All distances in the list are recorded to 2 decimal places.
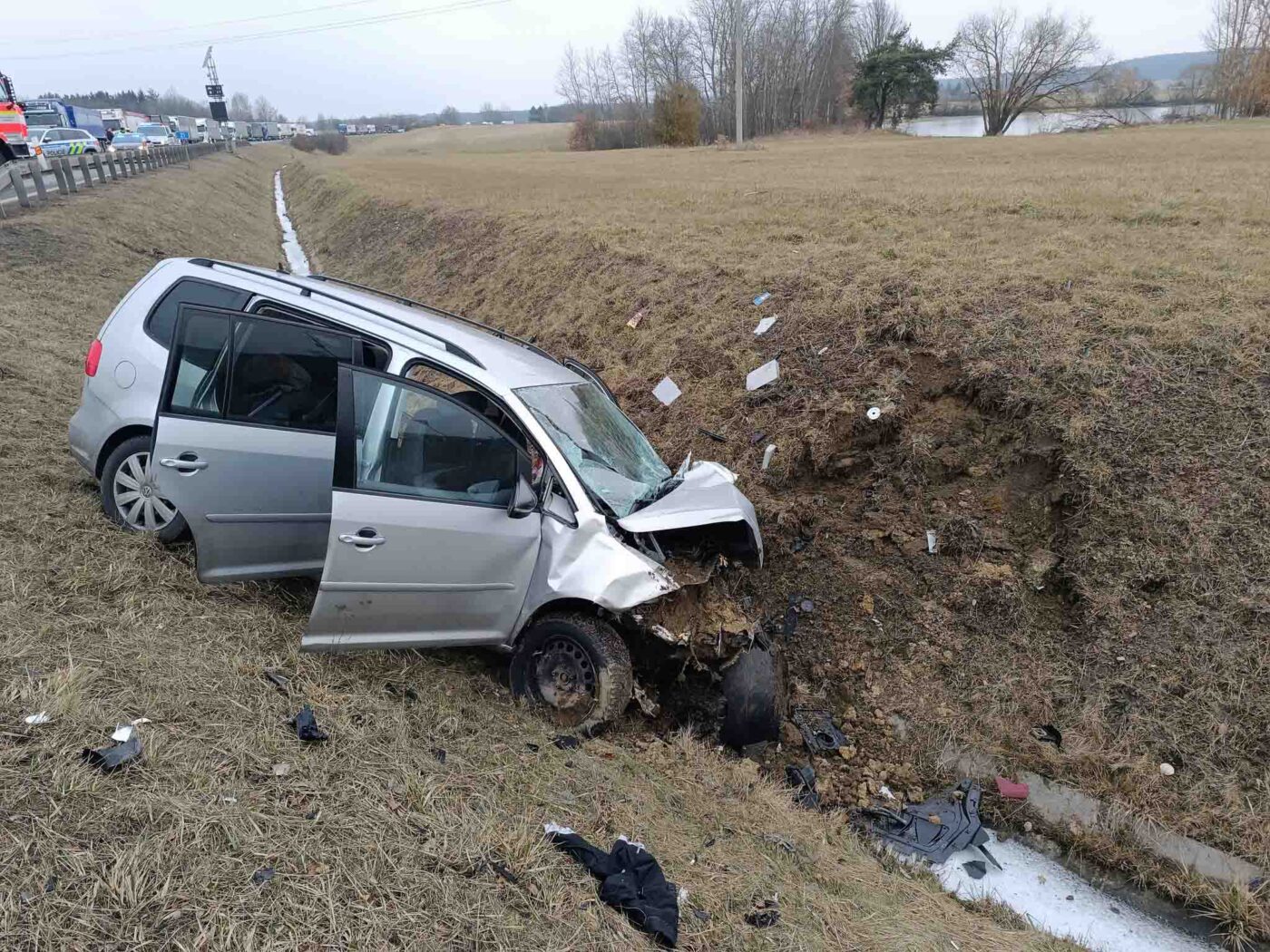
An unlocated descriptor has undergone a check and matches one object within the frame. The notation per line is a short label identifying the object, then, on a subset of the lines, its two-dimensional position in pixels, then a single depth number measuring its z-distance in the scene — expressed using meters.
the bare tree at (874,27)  83.38
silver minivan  3.97
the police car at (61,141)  28.05
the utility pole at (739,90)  43.25
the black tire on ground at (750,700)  4.48
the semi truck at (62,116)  34.09
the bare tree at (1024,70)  63.81
